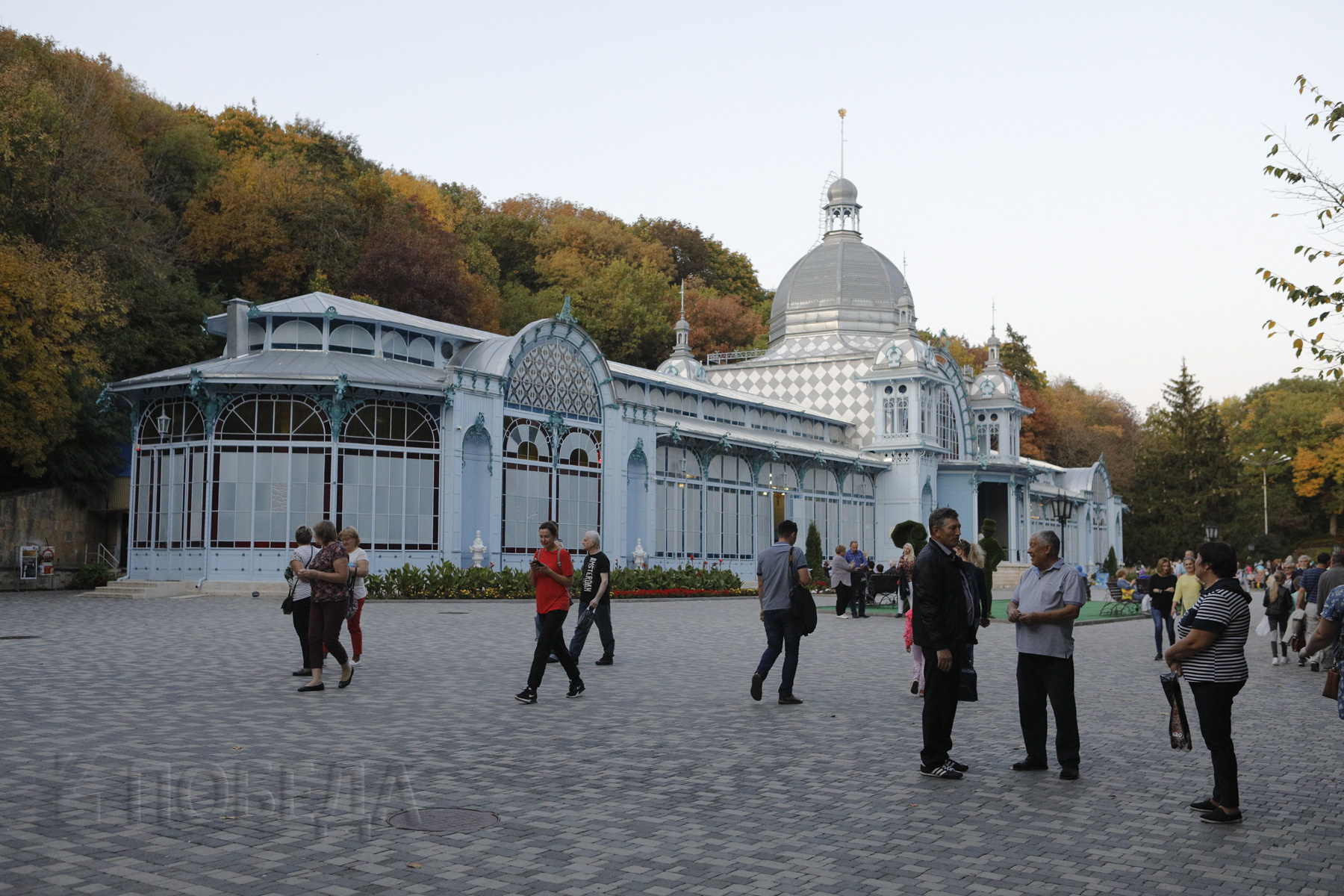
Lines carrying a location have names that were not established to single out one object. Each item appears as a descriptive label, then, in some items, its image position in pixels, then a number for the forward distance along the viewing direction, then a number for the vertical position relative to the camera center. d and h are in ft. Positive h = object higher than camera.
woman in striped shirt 24.53 -2.26
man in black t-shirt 46.93 -1.82
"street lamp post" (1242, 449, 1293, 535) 252.62 +20.37
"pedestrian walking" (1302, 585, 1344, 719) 24.56 -1.63
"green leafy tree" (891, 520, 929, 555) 105.91 +1.43
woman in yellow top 55.16 -1.90
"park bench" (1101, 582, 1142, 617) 105.29 -5.14
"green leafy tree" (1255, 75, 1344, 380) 41.81 +9.52
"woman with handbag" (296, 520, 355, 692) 40.60 -1.70
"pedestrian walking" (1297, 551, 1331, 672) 56.93 -2.17
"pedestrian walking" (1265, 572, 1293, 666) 61.26 -3.22
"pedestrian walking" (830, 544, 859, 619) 90.33 -2.17
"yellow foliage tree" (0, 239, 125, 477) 104.68 +18.44
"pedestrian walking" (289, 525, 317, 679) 43.01 -1.85
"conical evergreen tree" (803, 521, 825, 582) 137.18 -0.46
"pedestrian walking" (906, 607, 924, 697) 40.35 -4.26
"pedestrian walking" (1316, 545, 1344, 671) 51.34 -1.25
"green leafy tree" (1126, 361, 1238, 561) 241.96 +13.48
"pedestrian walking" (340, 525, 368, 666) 45.44 -0.74
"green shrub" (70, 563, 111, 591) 113.80 -2.25
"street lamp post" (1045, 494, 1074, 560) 132.87 +4.47
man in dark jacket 28.12 -2.05
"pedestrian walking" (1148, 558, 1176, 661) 58.75 -2.31
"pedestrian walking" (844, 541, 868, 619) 88.94 -2.36
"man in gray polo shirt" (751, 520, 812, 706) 40.27 -1.57
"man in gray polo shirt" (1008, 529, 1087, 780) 28.86 -2.35
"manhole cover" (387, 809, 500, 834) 22.40 -5.15
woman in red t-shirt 40.37 -1.41
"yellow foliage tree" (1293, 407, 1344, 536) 259.60 +17.54
